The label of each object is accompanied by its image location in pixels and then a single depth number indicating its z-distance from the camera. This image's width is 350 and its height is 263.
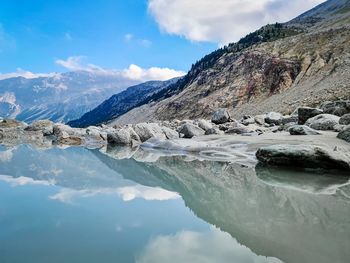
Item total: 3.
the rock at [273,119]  40.97
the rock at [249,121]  43.33
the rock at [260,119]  42.42
